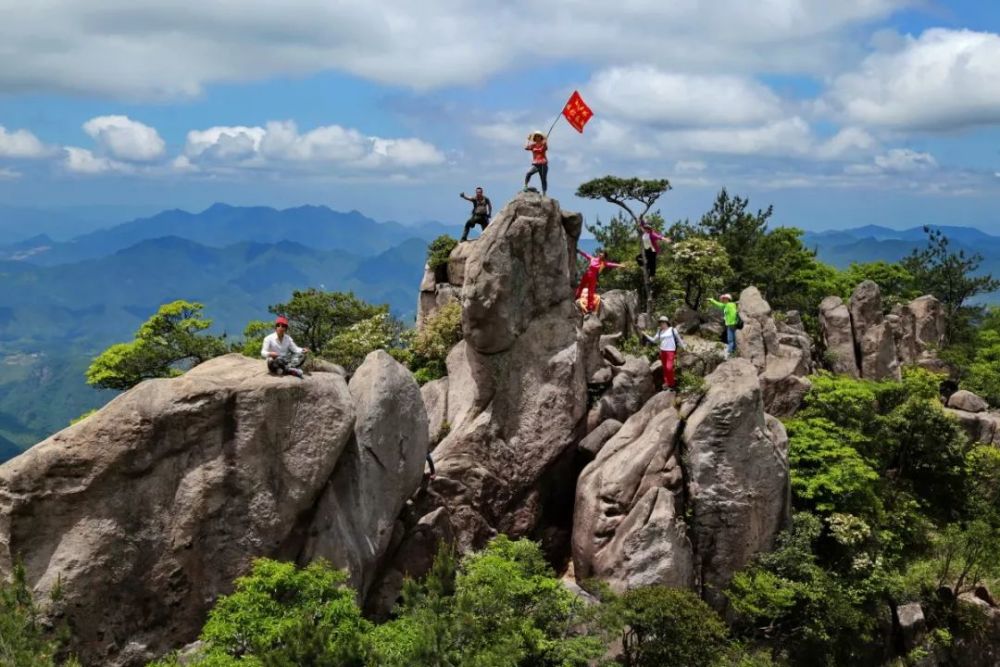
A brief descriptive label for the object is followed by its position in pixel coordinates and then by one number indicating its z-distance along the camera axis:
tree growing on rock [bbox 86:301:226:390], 44.34
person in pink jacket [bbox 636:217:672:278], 35.94
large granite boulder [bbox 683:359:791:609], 25.89
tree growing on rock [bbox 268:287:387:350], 50.53
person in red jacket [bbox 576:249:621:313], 32.84
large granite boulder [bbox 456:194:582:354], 28.06
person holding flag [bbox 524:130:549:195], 29.66
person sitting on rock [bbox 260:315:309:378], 20.92
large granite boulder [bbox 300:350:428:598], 21.34
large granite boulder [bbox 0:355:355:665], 18.03
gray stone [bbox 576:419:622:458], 28.50
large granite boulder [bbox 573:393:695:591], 24.56
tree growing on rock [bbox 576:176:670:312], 43.41
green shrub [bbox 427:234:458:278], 37.94
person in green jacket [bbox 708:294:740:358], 33.53
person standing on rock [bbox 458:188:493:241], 34.15
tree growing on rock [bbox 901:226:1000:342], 73.94
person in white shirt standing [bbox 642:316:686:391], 28.28
